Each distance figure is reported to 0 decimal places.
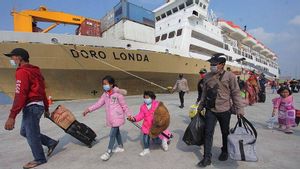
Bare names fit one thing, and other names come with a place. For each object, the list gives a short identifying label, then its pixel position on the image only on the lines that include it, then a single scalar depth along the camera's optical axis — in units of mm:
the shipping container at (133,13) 13172
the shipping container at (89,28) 14195
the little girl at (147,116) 3546
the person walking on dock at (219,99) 2990
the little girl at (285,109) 4664
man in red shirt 2842
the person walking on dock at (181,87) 8266
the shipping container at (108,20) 14362
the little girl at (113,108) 3484
